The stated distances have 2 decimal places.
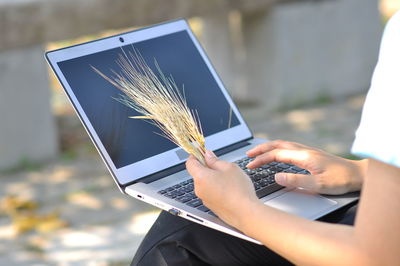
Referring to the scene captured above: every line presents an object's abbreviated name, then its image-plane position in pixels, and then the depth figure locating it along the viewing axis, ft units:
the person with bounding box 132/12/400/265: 5.16
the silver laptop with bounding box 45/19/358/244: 6.02
